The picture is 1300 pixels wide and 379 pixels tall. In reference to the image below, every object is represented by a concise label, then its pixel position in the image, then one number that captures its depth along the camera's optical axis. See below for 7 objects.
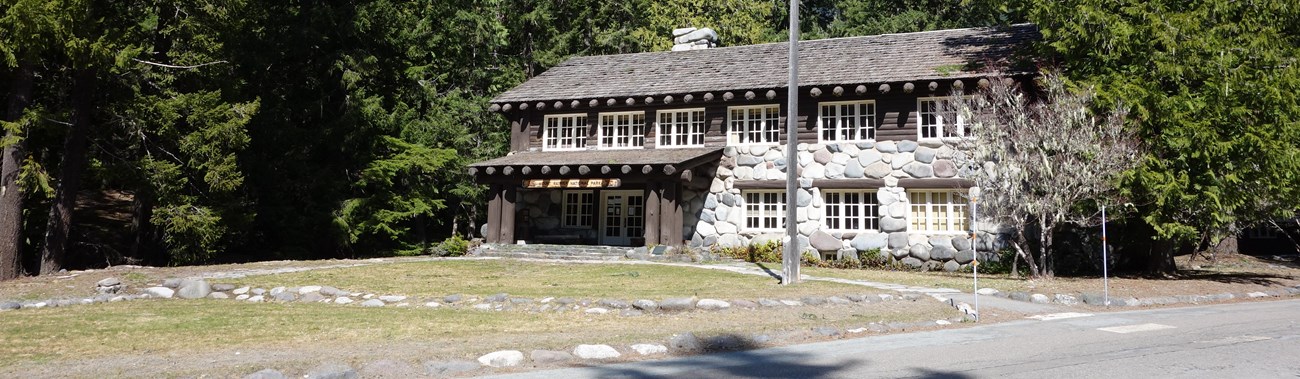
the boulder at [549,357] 7.98
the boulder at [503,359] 7.77
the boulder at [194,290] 14.16
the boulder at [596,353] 8.21
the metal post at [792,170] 15.30
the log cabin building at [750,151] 21.17
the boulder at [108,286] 14.28
